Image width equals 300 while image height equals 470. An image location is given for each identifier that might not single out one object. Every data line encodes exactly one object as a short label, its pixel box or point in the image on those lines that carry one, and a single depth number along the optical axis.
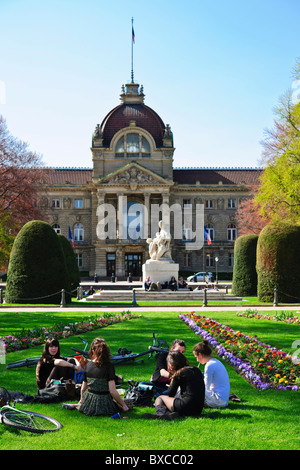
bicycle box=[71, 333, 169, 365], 10.54
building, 69.31
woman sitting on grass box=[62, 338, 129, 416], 7.18
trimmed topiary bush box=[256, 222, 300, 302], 28.17
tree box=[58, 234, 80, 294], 35.78
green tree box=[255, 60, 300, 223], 33.97
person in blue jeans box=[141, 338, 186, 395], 8.11
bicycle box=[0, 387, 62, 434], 6.41
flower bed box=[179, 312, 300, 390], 9.19
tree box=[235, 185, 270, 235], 51.72
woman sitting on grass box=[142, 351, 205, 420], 7.09
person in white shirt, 7.66
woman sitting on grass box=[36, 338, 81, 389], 8.57
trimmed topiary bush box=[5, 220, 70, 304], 27.42
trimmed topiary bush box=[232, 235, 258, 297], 34.03
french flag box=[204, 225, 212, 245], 49.40
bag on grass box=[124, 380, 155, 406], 8.01
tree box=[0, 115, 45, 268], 40.44
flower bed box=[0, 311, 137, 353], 13.34
